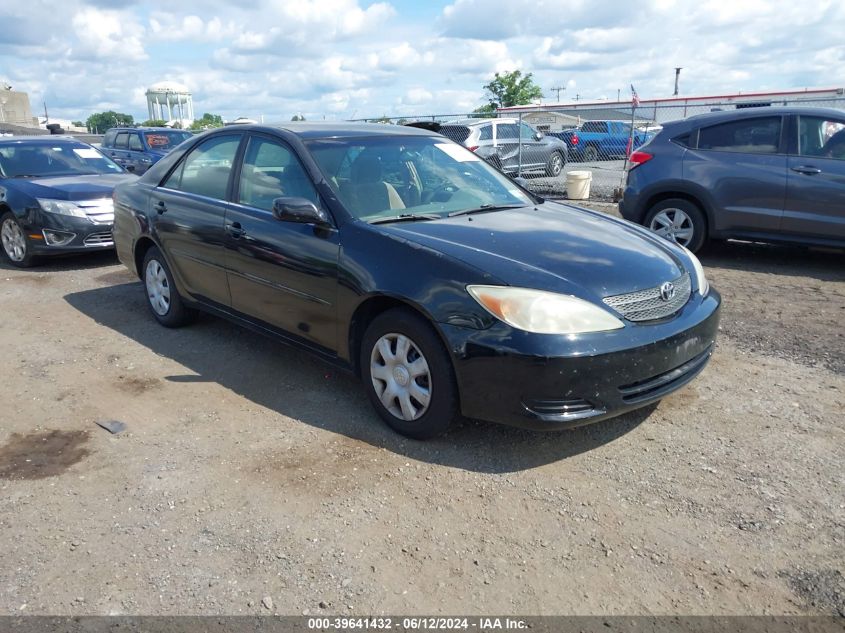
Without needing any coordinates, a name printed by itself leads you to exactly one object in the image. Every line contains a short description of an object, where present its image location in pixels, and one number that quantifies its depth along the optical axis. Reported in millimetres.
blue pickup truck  22047
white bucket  13156
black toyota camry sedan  3254
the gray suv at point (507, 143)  16141
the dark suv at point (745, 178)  7059
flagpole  13250
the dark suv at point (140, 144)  15914
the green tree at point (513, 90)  54562
